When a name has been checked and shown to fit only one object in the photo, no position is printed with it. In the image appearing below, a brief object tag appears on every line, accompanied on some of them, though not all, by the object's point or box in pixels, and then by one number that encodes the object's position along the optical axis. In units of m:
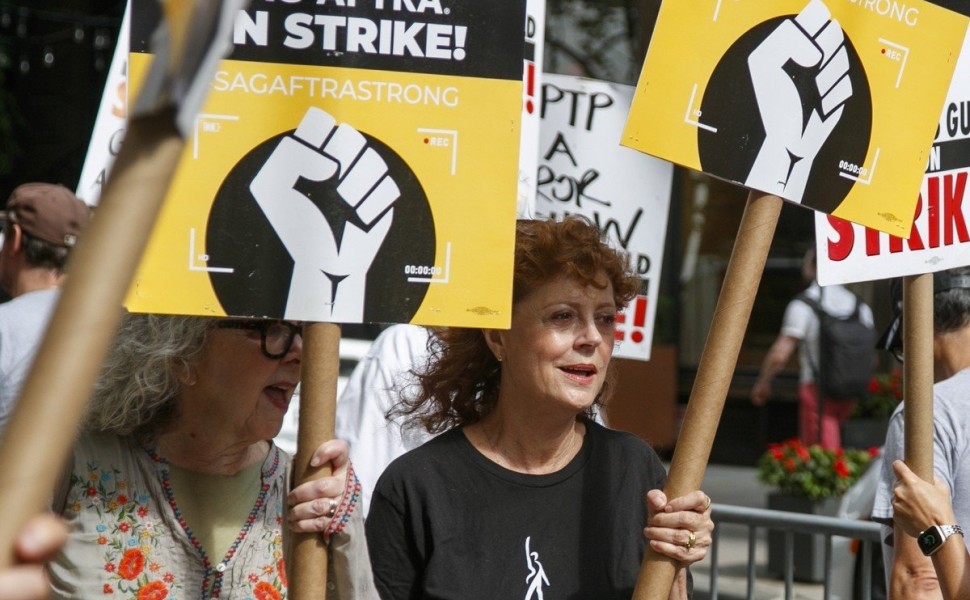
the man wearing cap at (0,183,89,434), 9.17
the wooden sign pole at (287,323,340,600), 4.32
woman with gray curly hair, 4.88
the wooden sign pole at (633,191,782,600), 4.72
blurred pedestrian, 20.77
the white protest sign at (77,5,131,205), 9.14
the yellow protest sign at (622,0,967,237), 4.86
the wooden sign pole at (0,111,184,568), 1.98
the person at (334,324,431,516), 7.80
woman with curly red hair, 5.12
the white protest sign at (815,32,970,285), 5.88
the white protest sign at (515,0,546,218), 8.82
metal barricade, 9.54
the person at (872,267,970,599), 6.21
